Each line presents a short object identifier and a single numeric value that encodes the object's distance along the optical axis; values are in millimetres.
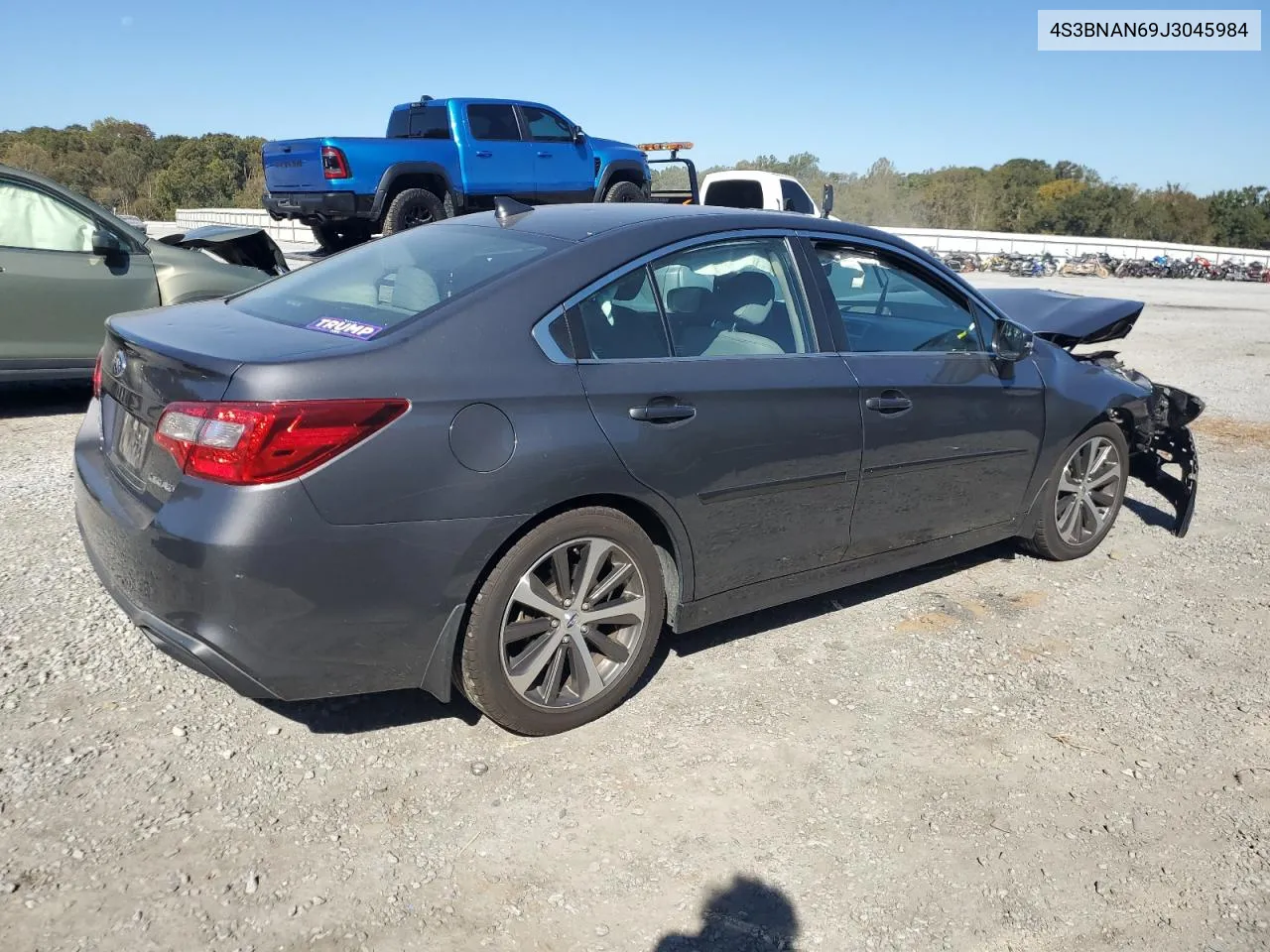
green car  6699
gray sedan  2750
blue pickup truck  13305
